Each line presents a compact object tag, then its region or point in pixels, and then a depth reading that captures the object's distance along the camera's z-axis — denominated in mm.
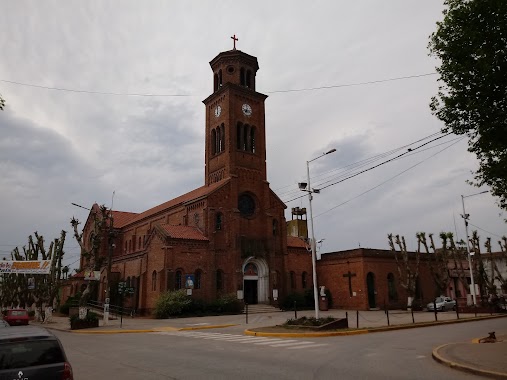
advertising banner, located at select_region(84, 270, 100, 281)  28906
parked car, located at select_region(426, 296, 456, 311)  38844
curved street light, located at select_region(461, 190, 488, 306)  34738
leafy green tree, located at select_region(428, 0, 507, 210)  13445
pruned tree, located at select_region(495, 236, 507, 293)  43497
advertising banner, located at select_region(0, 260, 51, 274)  38562
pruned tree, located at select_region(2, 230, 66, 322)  36369
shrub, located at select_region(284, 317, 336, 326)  20725
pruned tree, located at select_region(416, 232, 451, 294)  41969
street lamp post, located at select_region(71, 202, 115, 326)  29181
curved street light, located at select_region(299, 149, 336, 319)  23016
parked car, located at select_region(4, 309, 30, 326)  31406
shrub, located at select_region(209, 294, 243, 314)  36719
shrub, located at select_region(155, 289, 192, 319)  34125
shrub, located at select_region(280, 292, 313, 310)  41344
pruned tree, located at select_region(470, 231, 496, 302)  39381
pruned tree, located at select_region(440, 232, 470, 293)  42294
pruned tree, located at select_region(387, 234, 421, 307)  39562
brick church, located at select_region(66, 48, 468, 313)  38562
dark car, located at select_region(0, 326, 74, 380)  6227
